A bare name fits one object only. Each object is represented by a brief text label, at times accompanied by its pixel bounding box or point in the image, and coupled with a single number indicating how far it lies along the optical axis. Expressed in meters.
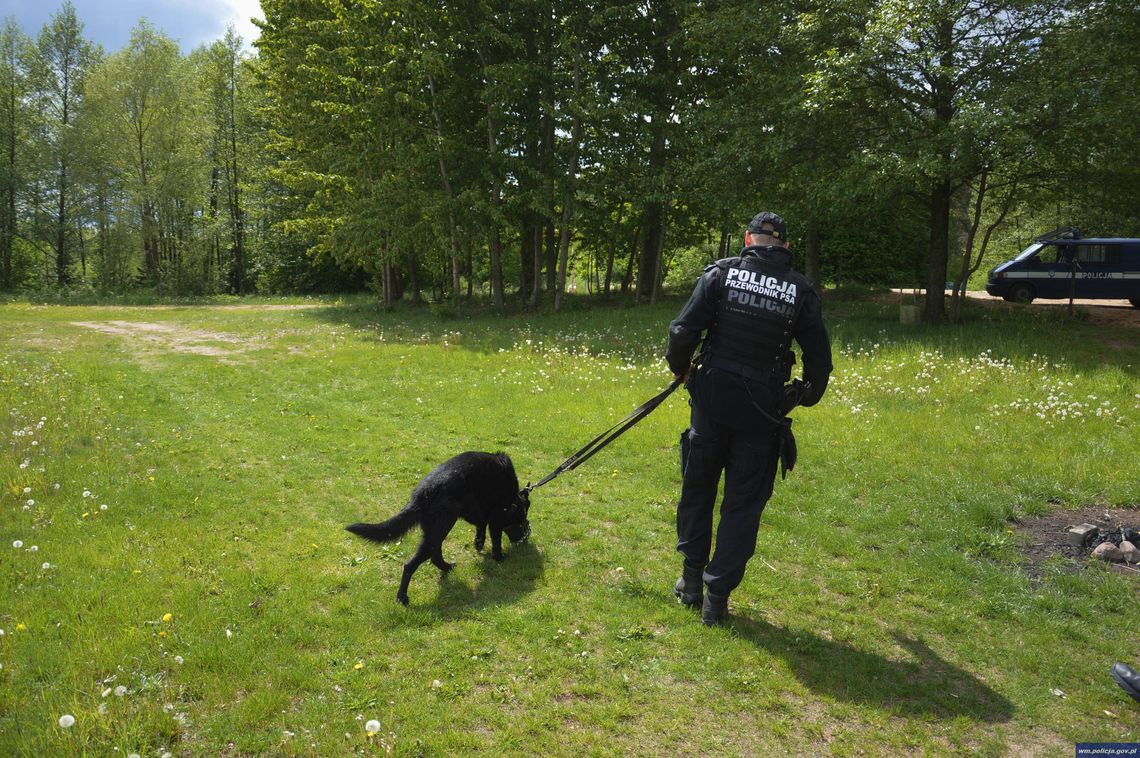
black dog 4.88
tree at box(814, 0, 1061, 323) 13.45
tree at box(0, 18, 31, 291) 35.09
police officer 4.37
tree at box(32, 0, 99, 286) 36.50
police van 18.52
